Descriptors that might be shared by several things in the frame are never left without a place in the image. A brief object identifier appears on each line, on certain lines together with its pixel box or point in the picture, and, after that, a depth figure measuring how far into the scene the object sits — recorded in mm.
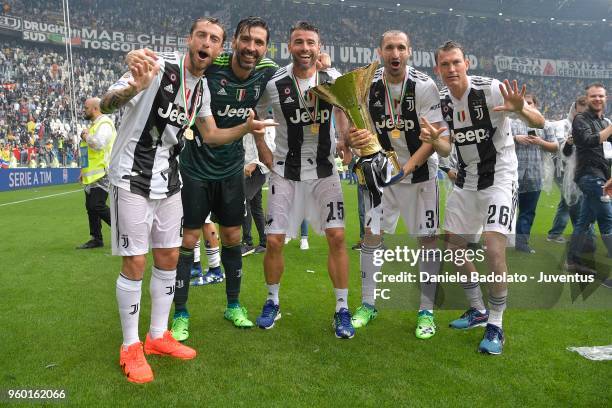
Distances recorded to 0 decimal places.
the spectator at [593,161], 5562
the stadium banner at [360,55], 41484
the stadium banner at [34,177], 17906
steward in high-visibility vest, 7155
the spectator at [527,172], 7465
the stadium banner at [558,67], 44375
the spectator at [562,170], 6234
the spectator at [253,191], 6761
